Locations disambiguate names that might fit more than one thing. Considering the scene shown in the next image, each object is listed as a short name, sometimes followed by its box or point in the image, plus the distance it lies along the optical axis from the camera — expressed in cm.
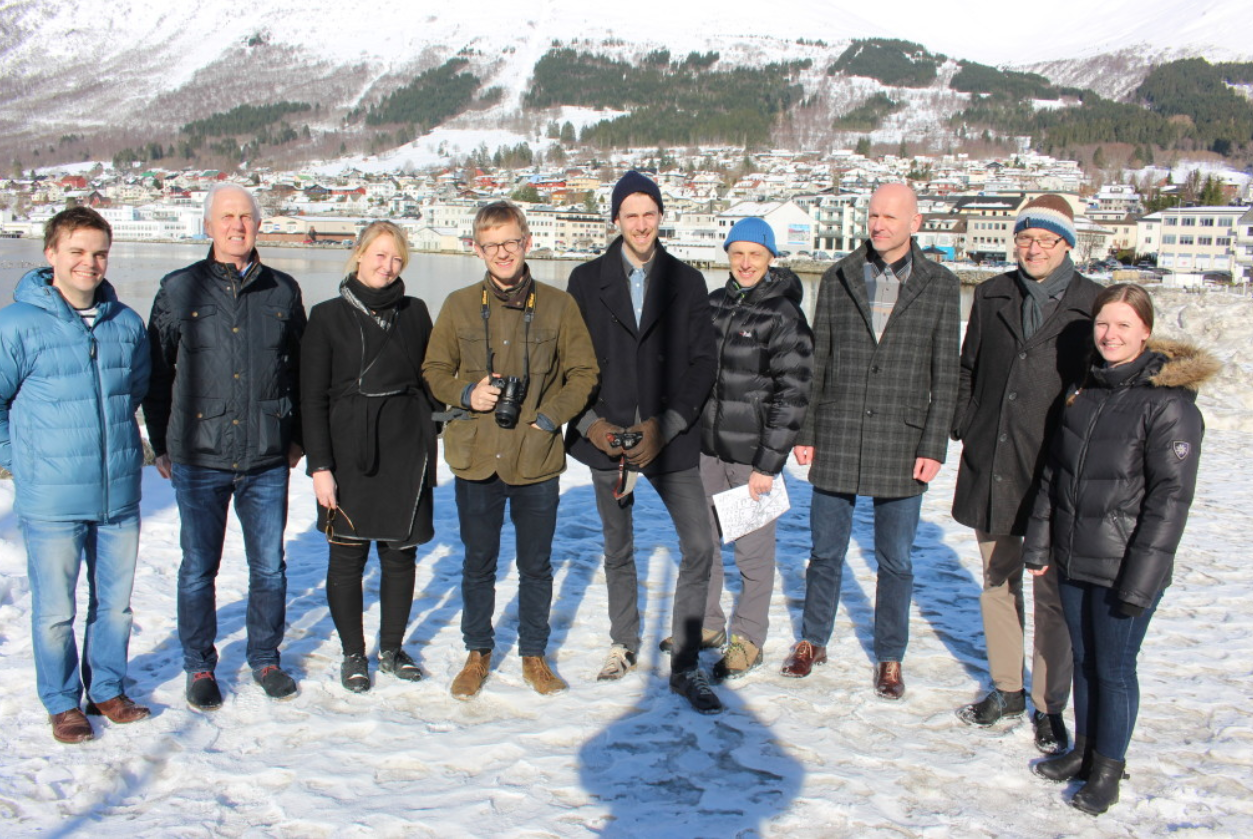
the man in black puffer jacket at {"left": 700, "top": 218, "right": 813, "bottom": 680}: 300
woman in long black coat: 287
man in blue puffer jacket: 254
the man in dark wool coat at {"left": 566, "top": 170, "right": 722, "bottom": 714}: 295
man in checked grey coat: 297
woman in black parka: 222
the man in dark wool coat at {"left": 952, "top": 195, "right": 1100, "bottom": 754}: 271
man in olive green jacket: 288
